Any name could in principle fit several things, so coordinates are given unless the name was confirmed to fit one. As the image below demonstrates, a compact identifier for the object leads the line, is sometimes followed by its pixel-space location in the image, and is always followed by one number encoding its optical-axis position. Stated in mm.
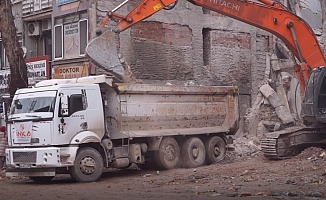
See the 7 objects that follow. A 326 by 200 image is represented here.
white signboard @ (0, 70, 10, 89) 29220
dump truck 17422
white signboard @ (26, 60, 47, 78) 27242
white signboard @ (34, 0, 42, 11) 27500
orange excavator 18953
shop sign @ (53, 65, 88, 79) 24995
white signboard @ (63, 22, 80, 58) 25641
